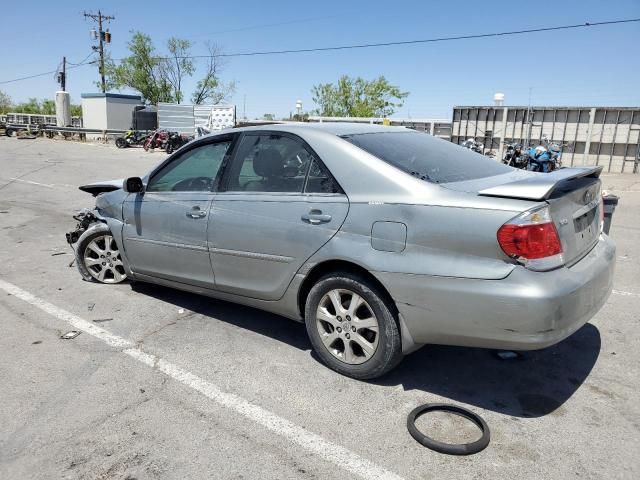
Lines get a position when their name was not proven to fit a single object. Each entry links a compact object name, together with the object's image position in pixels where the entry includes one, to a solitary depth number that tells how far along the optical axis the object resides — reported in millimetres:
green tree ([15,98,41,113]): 81931
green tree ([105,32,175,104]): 56094
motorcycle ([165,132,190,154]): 26669
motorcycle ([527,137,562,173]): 13664
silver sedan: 2746
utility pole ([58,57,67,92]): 51125
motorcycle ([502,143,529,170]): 15742
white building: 39656
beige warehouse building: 19094
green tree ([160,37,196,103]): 56344
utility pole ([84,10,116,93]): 51812
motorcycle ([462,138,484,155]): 17361
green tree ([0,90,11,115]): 84000
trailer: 48525
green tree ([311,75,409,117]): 66500
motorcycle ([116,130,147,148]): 29375
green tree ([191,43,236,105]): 59625
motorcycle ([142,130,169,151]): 27062
